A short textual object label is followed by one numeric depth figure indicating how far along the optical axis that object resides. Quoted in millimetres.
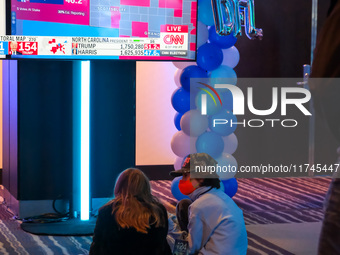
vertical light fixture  5000
